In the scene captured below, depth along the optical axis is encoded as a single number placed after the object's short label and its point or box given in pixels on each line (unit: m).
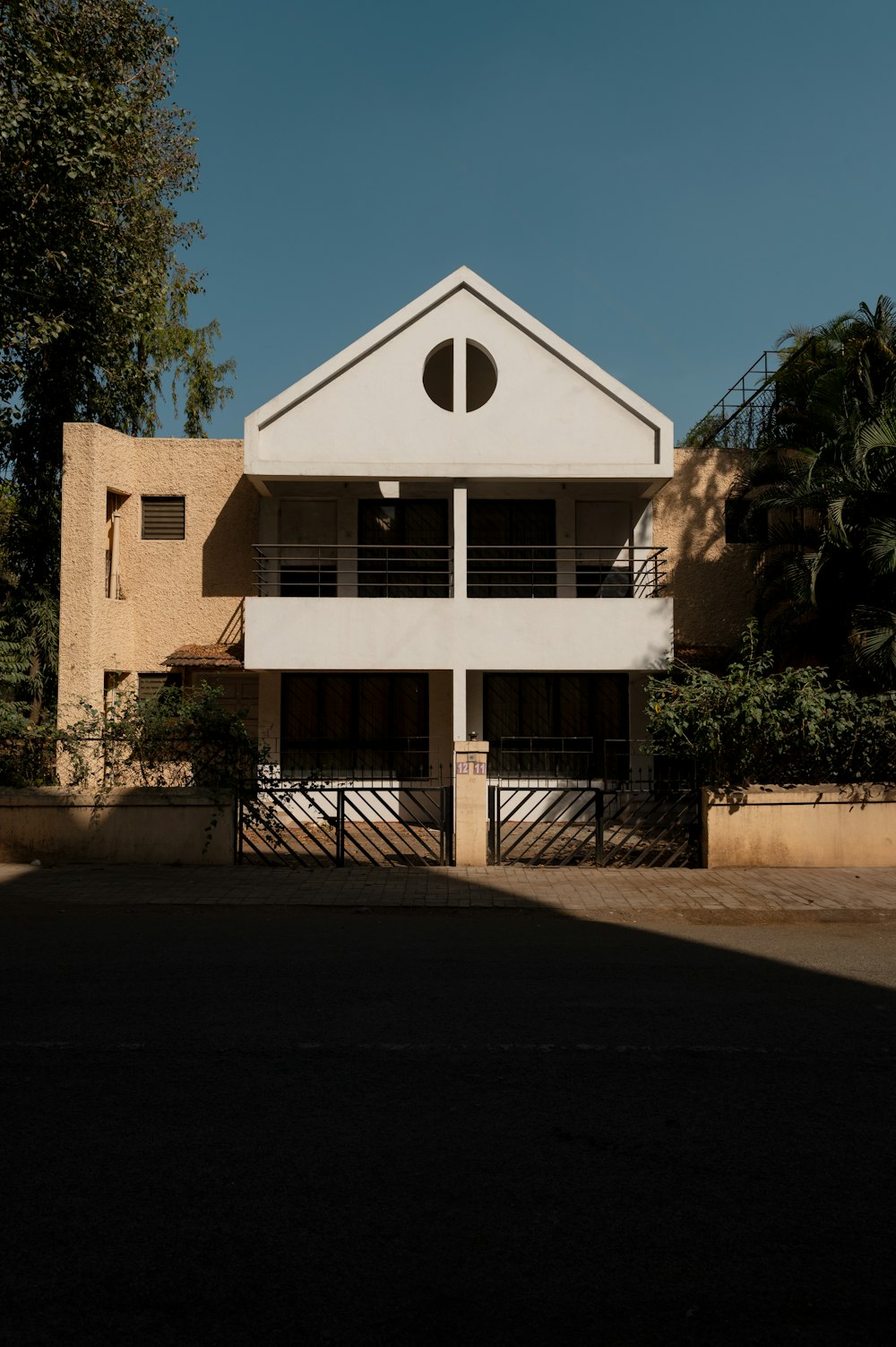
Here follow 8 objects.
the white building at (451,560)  16.44
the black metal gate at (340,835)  12.29
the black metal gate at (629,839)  12.48
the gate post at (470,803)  12.34
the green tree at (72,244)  15.98
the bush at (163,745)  12.03
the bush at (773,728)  12.09
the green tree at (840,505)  13.52
